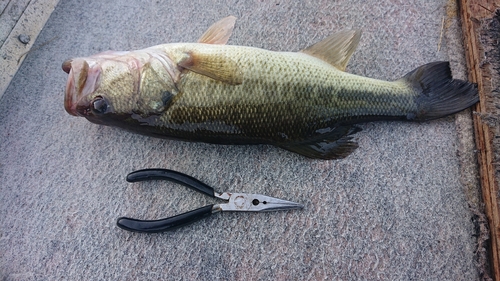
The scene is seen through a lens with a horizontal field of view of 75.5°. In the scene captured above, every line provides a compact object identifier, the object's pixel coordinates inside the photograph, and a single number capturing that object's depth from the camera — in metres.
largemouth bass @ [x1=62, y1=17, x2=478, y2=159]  0.24
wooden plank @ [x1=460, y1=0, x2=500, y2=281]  0.26
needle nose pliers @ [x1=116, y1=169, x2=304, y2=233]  0.26
